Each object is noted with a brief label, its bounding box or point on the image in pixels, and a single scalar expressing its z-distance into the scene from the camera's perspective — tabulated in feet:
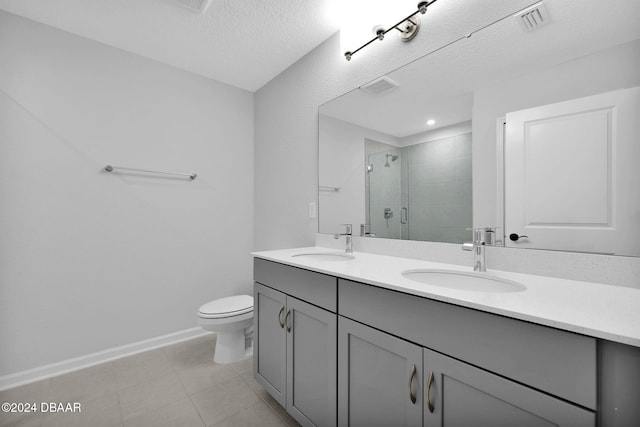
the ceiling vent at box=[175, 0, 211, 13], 5.26
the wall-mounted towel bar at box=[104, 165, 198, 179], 6.65
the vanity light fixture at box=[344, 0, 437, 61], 4.62
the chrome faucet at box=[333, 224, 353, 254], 5.73
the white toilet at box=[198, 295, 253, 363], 6.25
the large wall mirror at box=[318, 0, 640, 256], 2.93
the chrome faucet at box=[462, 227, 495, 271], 3.59
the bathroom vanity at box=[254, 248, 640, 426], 1.87
